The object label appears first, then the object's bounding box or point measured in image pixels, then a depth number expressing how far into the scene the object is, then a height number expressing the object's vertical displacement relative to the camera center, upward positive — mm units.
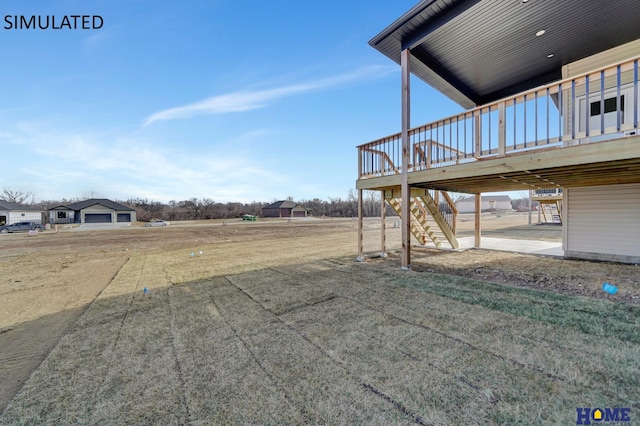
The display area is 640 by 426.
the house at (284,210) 59719 +800
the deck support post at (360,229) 7902 -527
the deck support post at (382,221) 7952 -257
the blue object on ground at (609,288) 4270 -1318
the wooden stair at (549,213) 21378 -97
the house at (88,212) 38281 +336
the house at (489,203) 69000 +2649
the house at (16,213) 32969 +213
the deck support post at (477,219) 9516 -254
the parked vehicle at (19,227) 26375 -1351
